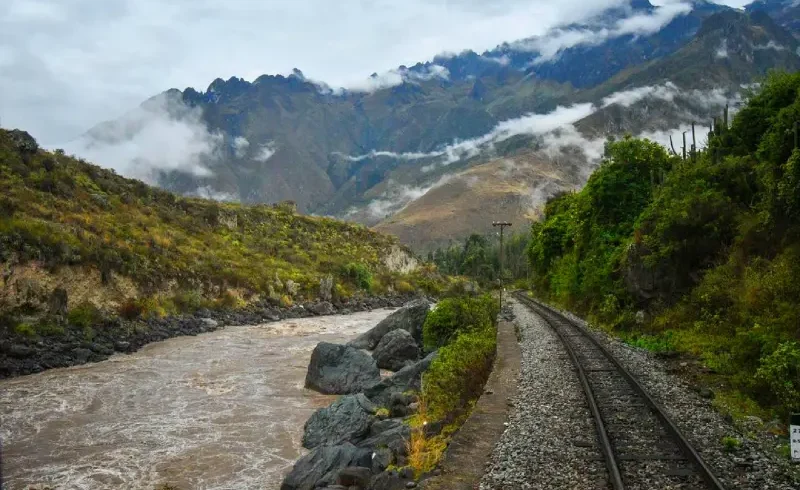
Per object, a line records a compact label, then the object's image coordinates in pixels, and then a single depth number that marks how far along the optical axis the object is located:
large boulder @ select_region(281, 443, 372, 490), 13.11
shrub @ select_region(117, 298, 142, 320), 41.47
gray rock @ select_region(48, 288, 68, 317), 34.06
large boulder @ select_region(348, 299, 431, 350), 33.50
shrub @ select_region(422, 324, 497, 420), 14.64
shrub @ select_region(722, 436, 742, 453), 9.94
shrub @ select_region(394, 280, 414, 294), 95.00
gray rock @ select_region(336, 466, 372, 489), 11.84
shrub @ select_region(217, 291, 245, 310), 55.88
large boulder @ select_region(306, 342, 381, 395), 23.91
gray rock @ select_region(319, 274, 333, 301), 72.75
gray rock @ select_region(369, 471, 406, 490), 10.26
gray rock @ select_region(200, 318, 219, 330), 46.66
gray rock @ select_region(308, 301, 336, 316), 64.56
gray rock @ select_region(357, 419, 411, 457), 13.06
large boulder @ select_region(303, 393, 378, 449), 16.80
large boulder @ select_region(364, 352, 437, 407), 20.62
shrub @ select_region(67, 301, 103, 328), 35.60
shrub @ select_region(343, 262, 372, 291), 84.69
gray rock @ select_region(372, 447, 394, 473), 12.46
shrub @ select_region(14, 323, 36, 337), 30.45
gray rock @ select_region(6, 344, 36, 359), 27.67
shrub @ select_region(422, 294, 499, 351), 26.48
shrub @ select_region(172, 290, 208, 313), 49.28
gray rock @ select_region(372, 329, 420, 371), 28.53
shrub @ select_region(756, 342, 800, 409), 11.22
